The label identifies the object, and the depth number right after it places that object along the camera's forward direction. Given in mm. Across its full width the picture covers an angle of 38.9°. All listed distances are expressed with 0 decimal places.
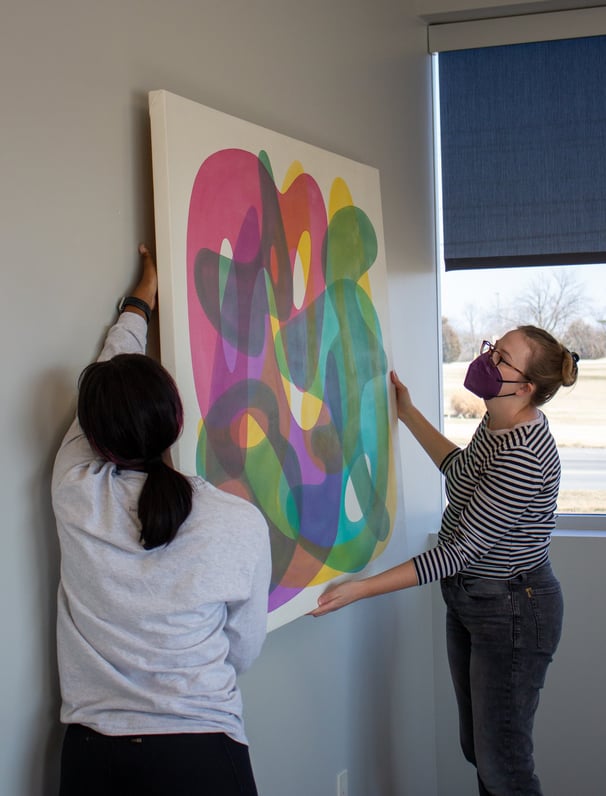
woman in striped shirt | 2057
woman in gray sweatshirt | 1288
